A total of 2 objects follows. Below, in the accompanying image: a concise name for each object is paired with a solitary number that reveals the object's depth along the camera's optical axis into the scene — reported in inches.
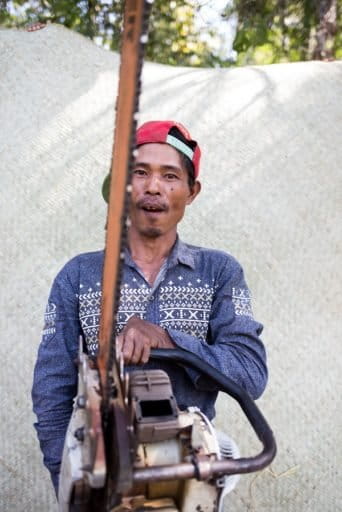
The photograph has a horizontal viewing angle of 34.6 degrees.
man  38.4
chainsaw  21.6
